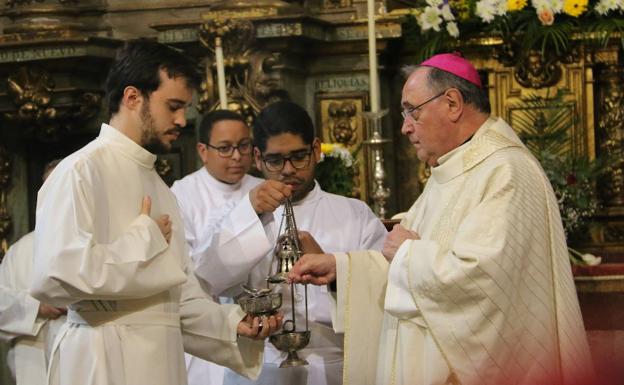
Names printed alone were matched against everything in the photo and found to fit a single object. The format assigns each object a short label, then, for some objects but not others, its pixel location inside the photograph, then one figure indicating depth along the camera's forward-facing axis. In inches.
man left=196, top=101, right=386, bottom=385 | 210.1
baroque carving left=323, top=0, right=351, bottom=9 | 296.5
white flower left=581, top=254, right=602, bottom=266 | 251.8
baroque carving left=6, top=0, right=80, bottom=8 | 304.7
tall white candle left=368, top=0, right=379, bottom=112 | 238.2
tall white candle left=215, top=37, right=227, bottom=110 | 237.0
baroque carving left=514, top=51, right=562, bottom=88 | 280.5
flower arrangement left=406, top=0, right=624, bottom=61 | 271.0
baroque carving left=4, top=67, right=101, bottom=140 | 293.9
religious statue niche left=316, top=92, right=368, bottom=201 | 285.3
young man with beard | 171.8
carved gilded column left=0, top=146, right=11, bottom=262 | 306.5
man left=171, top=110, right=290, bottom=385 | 232.8
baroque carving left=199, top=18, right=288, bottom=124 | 276.4
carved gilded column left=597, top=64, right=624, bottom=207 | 277.0
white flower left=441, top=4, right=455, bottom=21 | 276.2
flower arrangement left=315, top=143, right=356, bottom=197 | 260.7
